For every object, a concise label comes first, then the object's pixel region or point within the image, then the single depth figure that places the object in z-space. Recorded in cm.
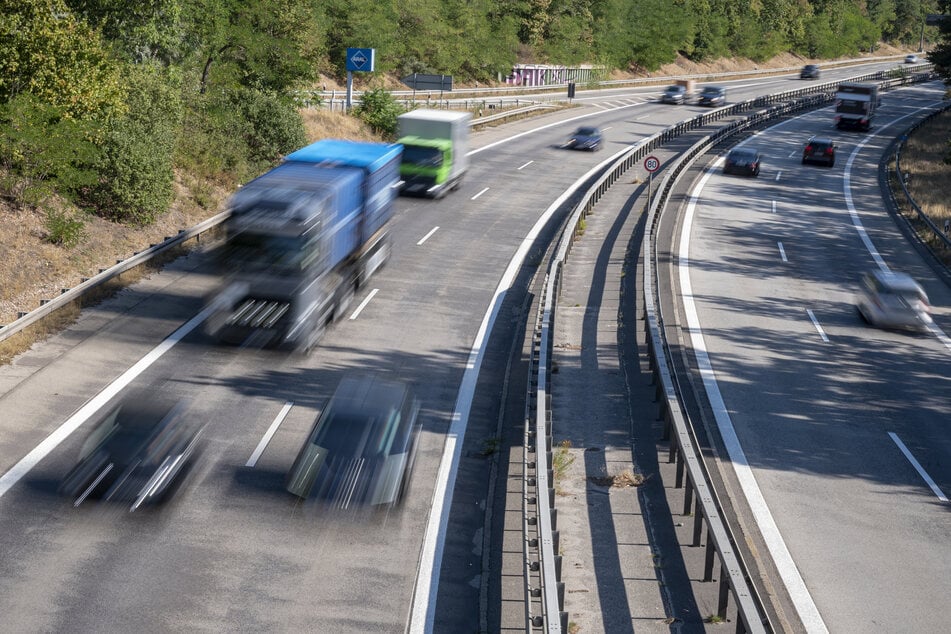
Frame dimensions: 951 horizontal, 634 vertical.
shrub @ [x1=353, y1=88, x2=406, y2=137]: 4938
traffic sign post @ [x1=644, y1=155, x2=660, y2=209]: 3856
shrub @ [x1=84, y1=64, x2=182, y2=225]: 2886
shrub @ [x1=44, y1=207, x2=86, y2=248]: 2659
